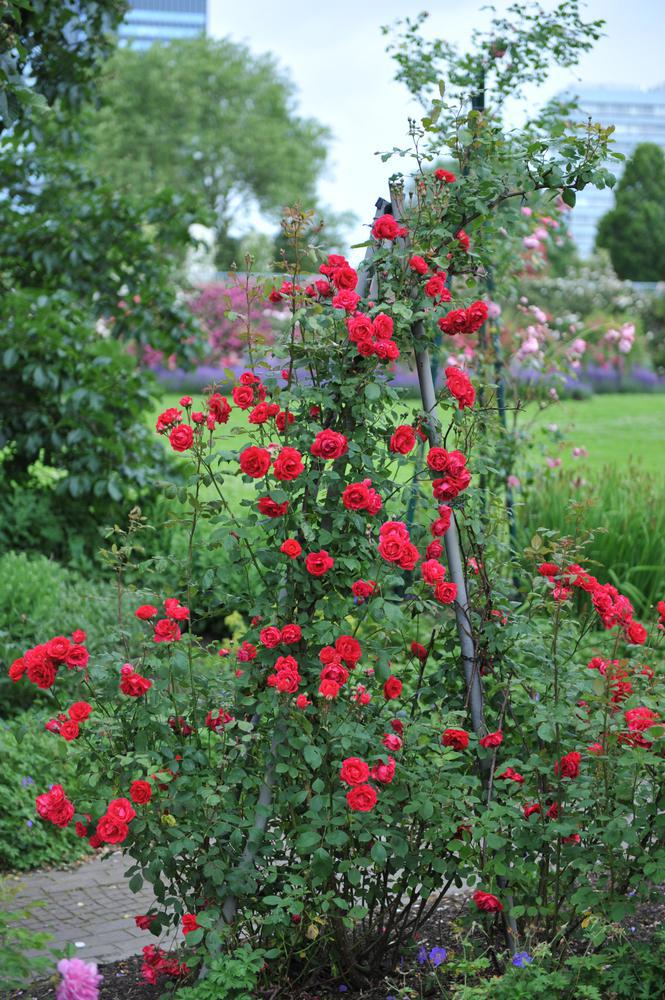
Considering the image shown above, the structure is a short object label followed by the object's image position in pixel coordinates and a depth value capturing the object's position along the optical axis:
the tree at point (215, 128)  39.56
